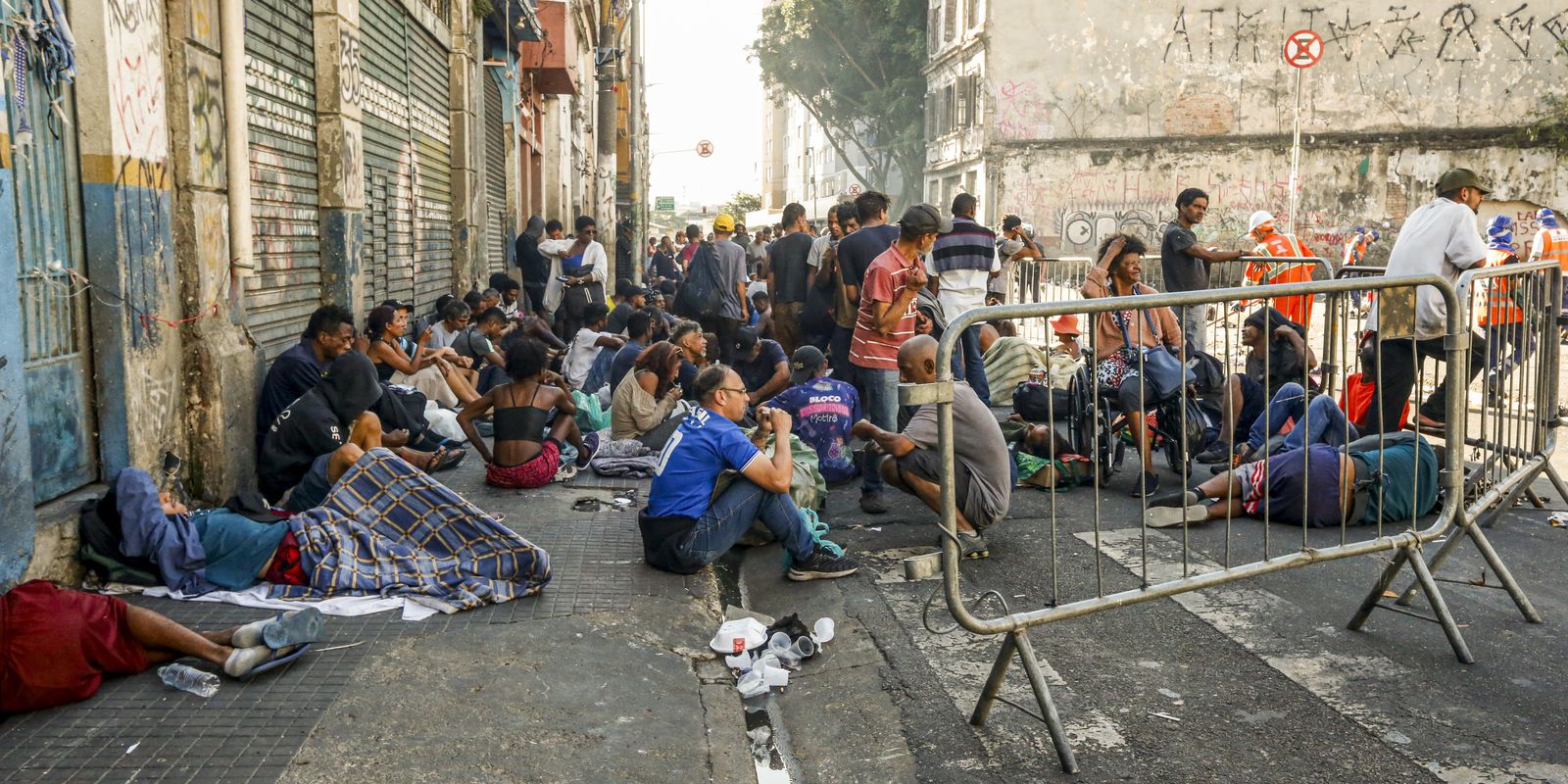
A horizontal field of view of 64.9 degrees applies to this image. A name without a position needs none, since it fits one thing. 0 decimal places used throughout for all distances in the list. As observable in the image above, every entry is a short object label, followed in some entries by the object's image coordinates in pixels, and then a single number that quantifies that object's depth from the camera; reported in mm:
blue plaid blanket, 4793
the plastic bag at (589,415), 9039
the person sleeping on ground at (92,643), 3582
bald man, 5594
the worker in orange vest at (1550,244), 13377
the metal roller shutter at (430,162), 11766
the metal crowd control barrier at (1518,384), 5277
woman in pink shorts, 7023
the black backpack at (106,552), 4746
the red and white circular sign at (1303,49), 16125
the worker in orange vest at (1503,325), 5316
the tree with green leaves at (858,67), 40094
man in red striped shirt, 6893
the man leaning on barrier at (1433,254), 7148
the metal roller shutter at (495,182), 16641
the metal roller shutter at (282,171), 7191
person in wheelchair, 6980
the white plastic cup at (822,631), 4629
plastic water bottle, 3760
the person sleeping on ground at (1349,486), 5855
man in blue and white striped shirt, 8078
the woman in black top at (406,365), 8469
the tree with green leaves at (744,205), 72175
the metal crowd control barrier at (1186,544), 3480
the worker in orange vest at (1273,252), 11242
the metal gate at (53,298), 4625
